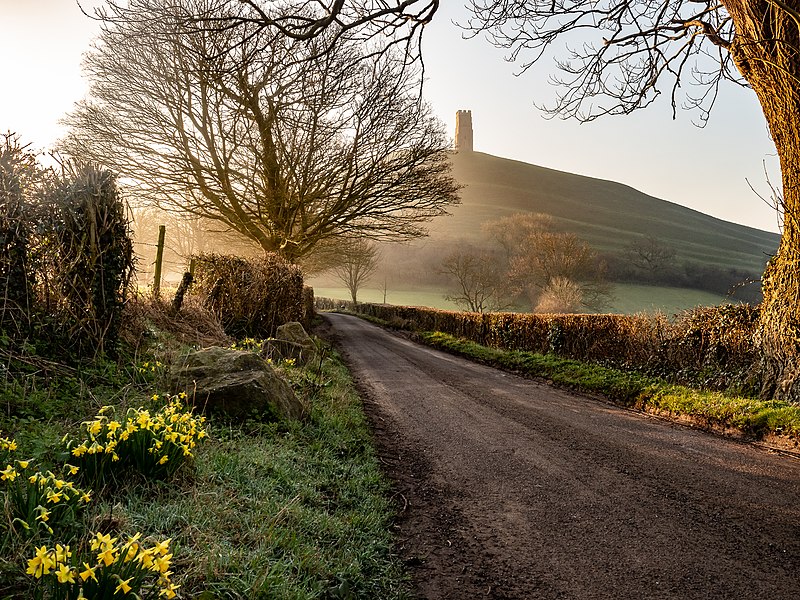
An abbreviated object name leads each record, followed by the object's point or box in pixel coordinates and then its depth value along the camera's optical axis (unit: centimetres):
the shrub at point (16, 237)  541
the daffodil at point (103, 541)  213
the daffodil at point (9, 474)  264
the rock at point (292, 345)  1086
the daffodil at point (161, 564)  209
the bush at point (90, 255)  604
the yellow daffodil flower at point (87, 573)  196
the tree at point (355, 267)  3300
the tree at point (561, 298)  3894
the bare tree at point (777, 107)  758
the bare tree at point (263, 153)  1691
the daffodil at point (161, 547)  214
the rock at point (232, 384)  588
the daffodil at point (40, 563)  192
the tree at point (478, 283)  4544
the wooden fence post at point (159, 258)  1045
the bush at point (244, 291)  1200
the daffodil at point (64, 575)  190
